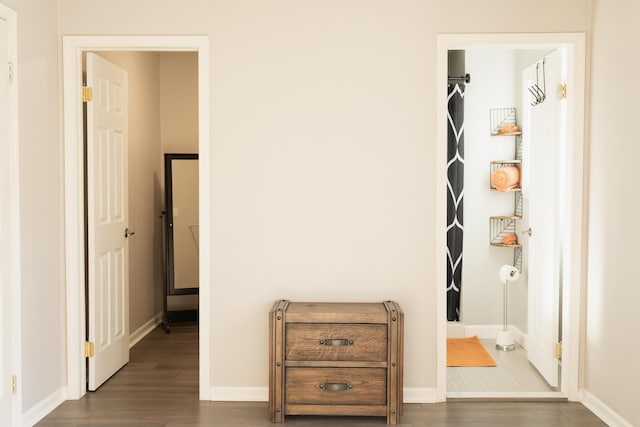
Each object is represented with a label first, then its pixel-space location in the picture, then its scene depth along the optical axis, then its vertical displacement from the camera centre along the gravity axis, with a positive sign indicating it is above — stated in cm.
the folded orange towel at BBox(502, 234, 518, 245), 526 -42
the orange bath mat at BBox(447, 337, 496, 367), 464 -126
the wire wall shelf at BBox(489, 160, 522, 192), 515 +19
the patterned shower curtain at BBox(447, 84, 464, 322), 507 +2
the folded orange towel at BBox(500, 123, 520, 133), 516 +49
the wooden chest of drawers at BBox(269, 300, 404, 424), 346 -97
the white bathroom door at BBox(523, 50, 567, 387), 394 -16
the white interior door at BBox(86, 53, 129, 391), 396 -22
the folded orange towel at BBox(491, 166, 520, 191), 512 +8
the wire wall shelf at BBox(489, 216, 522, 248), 535 -34
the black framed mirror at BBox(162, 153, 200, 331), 573 -35
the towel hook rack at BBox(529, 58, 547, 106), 420 +67
